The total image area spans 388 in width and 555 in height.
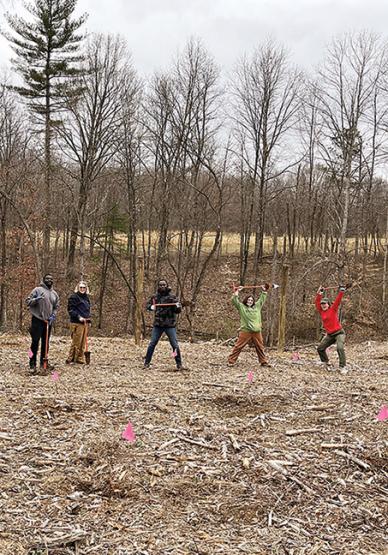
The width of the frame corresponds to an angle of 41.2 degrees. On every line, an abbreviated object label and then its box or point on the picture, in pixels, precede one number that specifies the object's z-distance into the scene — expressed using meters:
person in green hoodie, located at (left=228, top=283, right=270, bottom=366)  11.16
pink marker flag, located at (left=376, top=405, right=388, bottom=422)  7.07
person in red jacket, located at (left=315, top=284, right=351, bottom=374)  11.01
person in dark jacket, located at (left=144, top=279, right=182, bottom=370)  10.23
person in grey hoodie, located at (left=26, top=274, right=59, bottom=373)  9.55
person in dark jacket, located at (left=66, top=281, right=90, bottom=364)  10.59
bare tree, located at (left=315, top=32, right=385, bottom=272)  20.22
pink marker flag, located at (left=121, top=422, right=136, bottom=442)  6.05
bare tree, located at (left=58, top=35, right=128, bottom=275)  22.42
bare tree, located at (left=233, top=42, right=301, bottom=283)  24.20
